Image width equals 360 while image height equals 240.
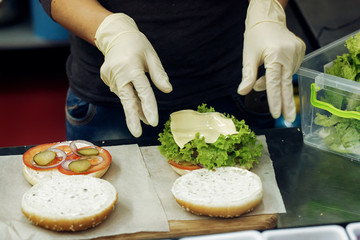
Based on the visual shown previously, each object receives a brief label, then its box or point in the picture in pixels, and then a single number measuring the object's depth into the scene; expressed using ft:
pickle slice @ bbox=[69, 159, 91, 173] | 6.99
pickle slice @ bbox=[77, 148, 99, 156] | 7.26
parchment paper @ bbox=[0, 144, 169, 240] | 6.07
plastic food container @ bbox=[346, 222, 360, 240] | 5.61
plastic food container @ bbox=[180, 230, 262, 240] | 5.36
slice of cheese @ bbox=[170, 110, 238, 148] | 7.29
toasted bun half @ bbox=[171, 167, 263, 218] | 6.26
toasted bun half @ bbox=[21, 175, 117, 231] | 5.97
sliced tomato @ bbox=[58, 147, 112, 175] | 7.02
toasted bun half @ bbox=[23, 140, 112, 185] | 7.01
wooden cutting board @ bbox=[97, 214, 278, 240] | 6.10
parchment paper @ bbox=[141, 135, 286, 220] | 6.49
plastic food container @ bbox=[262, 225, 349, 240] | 5.48
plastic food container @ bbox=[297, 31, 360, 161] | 7.29
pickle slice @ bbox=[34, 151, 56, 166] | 7.10
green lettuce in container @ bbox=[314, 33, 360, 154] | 7.37
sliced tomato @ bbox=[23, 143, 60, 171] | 7.11
